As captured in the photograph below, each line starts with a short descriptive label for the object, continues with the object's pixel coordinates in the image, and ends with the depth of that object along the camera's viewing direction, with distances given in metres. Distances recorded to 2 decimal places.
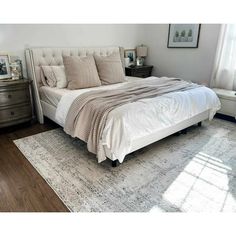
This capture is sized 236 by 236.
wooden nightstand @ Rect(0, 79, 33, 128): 2.76
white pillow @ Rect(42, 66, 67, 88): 3.05
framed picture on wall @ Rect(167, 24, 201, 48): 3.95
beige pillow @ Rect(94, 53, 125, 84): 3.27
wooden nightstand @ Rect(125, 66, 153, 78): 4.39
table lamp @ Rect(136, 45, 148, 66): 4.72
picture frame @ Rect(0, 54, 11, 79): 2.94
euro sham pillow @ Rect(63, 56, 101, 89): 2.92
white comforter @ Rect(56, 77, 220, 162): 1.93
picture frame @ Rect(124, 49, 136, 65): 4.67
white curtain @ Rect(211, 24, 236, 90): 3.48
